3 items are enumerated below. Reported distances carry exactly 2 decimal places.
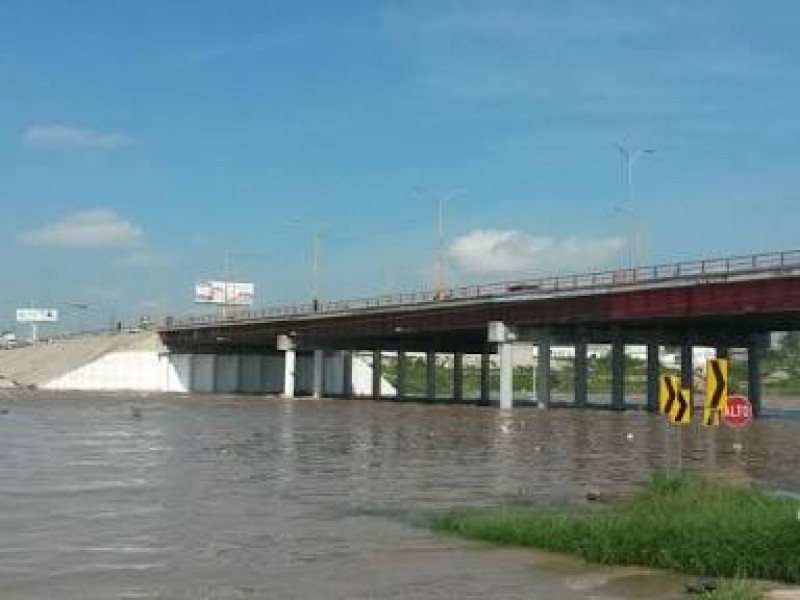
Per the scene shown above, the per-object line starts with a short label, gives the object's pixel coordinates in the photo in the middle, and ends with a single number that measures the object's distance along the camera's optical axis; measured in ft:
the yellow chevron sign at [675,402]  79.82
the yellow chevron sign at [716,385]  74.38
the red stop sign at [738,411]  76.33
